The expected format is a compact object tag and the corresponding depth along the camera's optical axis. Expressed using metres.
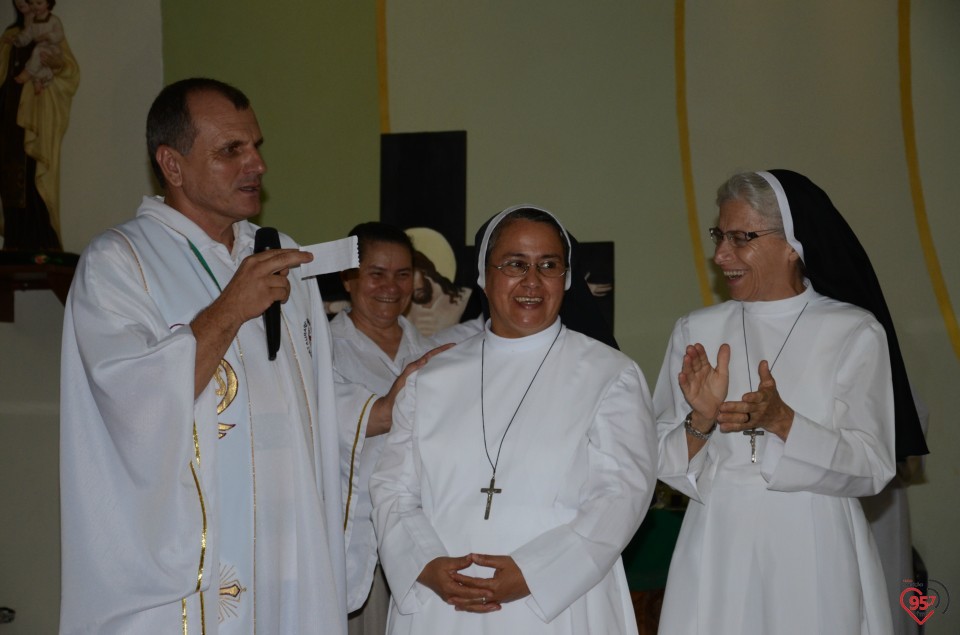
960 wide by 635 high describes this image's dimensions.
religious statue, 7.39
